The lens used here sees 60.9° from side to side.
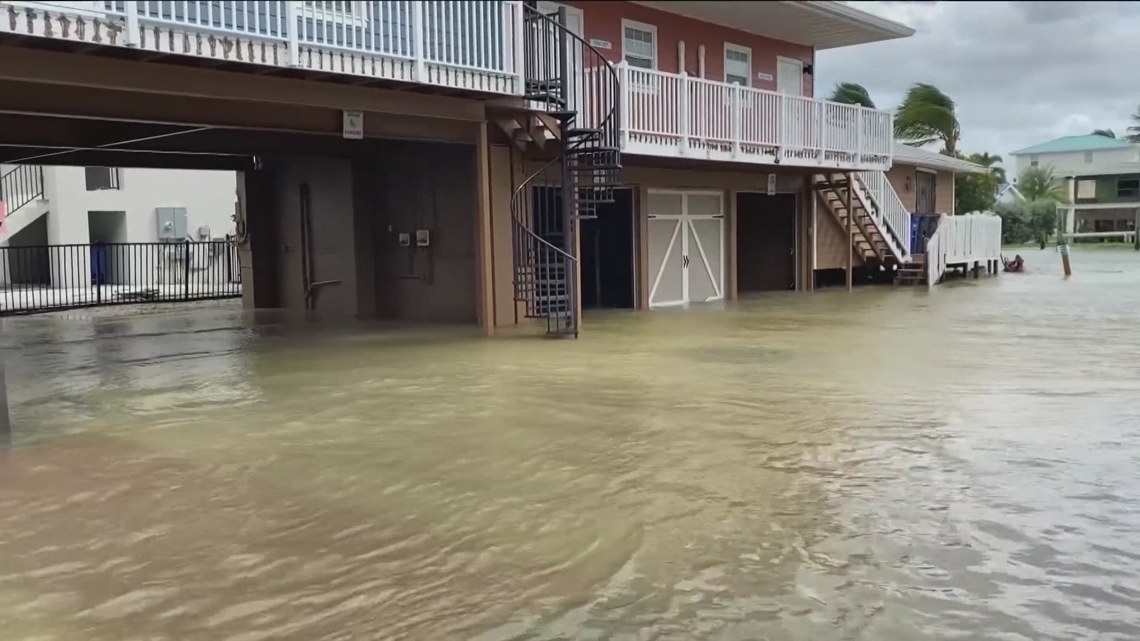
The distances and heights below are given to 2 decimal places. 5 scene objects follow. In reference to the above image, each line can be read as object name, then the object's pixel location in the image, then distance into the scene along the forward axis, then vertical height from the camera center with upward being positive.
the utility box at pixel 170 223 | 25.66 +1.19
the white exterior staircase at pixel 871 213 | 21.67 +0.89
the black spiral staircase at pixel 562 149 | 12.39 +1.48
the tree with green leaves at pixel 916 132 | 25.50 +3.63
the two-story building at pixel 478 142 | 8.17 +1.62
